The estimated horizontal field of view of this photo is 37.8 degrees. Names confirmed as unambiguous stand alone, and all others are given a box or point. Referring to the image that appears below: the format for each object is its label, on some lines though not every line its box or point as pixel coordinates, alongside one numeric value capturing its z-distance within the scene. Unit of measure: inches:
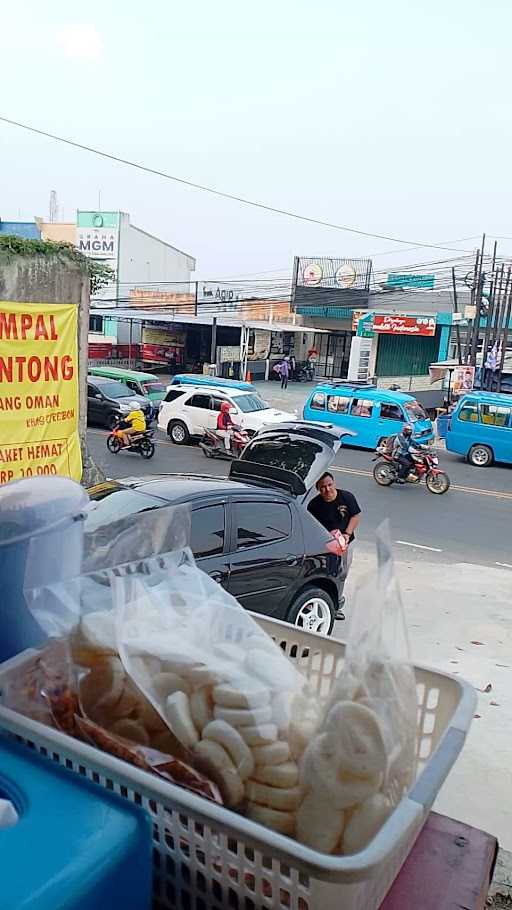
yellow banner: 227.5
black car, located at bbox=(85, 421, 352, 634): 215.0
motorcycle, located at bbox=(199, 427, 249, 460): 697.0
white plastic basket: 44.5
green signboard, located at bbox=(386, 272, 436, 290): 1368.1
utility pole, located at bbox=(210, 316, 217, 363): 1270.9
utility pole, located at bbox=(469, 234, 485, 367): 983.9
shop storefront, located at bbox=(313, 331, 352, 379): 1503.4
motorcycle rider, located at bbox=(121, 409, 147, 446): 662.5
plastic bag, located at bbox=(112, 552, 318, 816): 50.7
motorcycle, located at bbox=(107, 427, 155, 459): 663.8
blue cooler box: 39.6
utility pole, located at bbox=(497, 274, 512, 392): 989.7
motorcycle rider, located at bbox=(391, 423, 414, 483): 589.0
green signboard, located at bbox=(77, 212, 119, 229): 1558.8
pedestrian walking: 1284.4
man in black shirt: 269.4
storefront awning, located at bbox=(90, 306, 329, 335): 1293.1
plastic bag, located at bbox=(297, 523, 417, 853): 46.8
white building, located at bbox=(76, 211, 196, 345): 1510.8
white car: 742.5
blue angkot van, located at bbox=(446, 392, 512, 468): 712.4
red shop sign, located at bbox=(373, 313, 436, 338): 1237.7
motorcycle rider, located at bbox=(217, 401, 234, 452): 702.5
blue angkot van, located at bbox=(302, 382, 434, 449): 749.3
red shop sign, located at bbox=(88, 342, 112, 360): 1411.2
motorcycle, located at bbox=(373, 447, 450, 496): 587.2
